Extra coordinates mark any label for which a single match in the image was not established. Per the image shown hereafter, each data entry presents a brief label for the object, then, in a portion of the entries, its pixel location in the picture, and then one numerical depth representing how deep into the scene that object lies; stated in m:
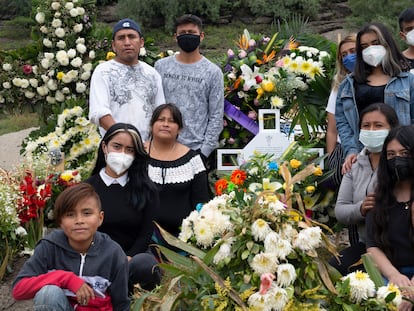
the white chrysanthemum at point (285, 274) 2.51
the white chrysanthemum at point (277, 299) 2.47
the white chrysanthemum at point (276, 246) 2.53
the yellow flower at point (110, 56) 6.26
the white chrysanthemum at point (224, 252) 2.61
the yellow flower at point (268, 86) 5.32
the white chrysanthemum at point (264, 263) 2.52
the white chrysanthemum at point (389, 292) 2.64
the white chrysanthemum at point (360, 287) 2.62
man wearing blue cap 4.70
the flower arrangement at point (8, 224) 4.47
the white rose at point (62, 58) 6.82
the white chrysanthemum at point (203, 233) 2.72
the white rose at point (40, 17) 6.93
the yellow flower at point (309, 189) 4.51
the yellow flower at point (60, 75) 6.82
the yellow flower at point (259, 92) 5.36
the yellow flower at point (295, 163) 4.48
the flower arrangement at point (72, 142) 5.72
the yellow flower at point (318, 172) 4.58
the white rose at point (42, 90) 7.01
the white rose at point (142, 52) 6.46
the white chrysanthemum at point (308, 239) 2.53
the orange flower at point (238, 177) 4.34
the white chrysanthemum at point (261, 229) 2.55
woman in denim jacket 4.26
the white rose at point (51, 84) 6.89
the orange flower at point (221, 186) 4.27
